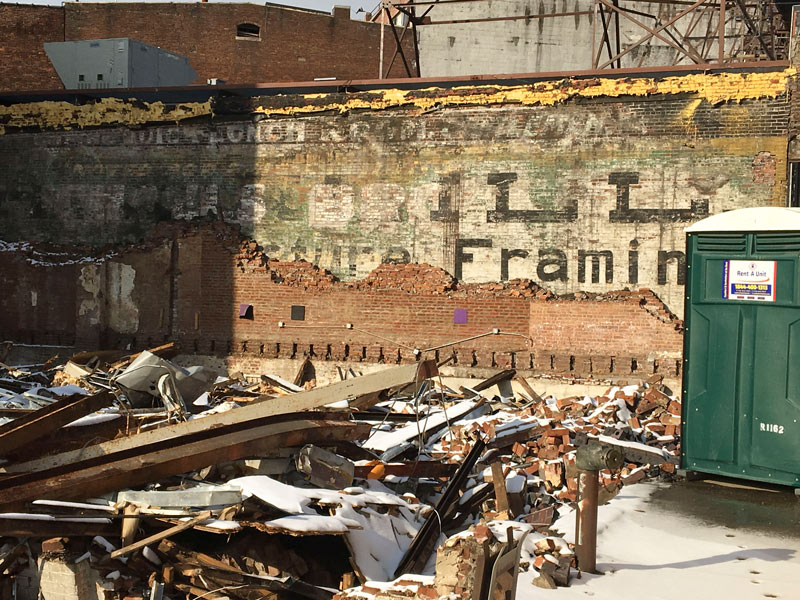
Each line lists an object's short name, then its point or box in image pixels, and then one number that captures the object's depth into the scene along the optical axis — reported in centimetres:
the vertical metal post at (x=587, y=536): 609
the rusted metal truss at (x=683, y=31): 1738
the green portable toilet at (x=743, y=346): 795
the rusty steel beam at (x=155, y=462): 752
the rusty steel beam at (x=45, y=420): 906
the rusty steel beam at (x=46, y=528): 708
